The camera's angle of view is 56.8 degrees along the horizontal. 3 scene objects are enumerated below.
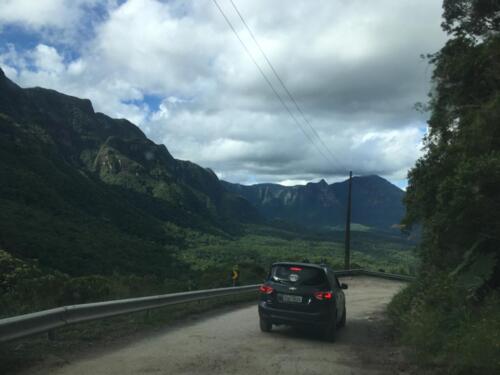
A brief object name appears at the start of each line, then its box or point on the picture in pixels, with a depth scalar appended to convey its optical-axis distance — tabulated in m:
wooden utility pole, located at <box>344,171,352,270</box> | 39.28
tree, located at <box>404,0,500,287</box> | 8.85
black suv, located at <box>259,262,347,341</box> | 9.72
